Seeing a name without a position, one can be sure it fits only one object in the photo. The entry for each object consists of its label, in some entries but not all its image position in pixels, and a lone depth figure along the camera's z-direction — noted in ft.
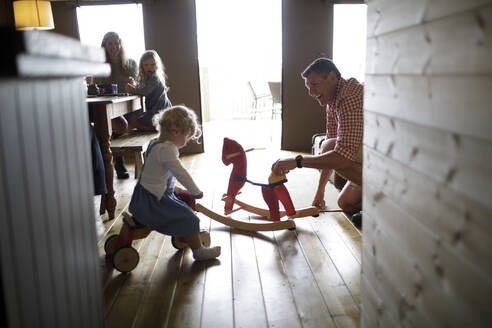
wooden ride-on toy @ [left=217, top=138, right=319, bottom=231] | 7.92
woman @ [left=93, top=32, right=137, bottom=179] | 11.43
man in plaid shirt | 7.80
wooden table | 8.11
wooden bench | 9.47
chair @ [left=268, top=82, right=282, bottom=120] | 20.71
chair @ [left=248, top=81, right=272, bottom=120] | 25.73
